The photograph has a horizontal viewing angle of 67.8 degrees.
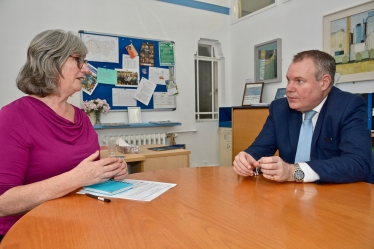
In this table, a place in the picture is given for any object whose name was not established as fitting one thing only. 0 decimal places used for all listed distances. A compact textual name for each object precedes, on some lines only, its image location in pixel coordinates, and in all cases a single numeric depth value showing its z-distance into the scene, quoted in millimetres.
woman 1007
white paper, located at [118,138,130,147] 2862
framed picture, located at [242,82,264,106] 4227
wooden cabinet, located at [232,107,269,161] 3632
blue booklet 1051
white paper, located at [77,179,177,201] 1006
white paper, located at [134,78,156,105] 4051
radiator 3951
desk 2590
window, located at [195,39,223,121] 4719
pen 967
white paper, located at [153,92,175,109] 4191
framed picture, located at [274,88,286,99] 3874
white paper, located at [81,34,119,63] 3662
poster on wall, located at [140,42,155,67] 4055
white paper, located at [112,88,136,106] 3867
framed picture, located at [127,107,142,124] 3934
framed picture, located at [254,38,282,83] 3977
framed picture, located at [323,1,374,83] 2963
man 1160
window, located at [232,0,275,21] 4292
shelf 3583
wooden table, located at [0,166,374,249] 669
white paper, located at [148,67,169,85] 4148
